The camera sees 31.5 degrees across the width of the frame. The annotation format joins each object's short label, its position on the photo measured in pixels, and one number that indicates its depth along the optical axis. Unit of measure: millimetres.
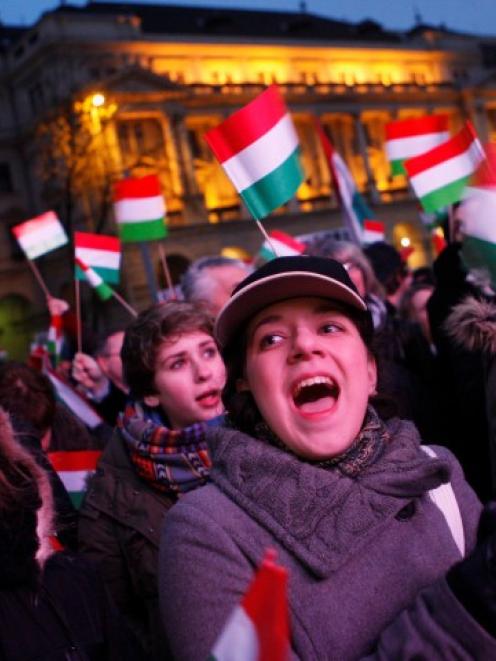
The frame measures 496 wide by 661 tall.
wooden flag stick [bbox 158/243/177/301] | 5254
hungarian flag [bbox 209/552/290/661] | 971
